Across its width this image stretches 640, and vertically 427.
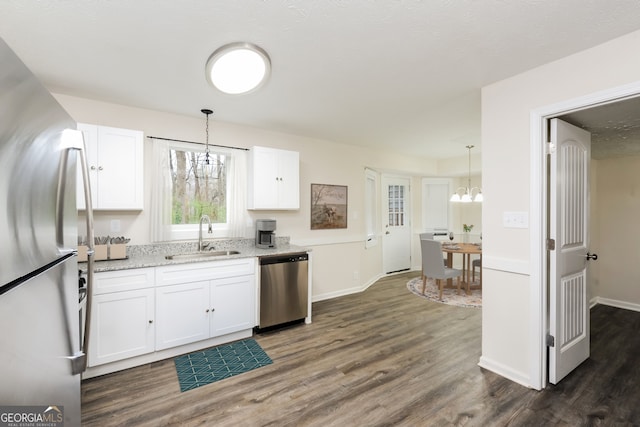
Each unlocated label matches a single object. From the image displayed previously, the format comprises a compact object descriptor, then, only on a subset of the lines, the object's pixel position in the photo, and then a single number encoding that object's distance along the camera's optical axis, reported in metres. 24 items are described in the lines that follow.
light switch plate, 2.13
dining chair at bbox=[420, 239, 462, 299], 4.15
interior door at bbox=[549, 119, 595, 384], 2.12
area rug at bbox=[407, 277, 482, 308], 4.02
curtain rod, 3.00
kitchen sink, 2.99
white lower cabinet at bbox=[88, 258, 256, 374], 2.24
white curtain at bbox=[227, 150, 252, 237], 3.43
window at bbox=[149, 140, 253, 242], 3.01
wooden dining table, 4.37
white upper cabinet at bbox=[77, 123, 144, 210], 2.47
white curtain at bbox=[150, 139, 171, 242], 2.97
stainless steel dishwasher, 3.01
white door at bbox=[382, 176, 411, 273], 5.72
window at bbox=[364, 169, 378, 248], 4.91
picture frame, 4.14
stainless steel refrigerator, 0.62
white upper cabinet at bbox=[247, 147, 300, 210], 3.38
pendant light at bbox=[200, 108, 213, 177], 3.22
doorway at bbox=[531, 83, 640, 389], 2.06
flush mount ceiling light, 1.81
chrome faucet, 3.13
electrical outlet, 2.80
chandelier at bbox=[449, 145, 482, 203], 4.75
